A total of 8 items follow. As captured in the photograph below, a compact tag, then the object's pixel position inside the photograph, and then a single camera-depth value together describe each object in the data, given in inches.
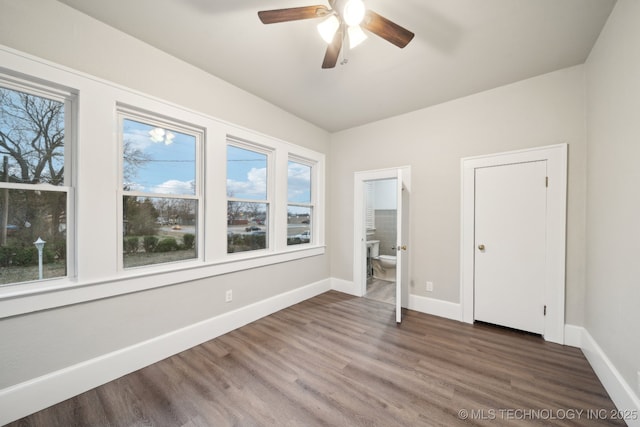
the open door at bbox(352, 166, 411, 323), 111.2
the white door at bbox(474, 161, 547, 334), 95.0
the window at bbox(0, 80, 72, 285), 60.1
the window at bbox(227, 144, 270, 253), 108.2
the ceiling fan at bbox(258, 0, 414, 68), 53.9
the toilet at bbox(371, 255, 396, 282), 177.6
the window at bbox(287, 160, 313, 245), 137.6
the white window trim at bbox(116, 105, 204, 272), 75.0
